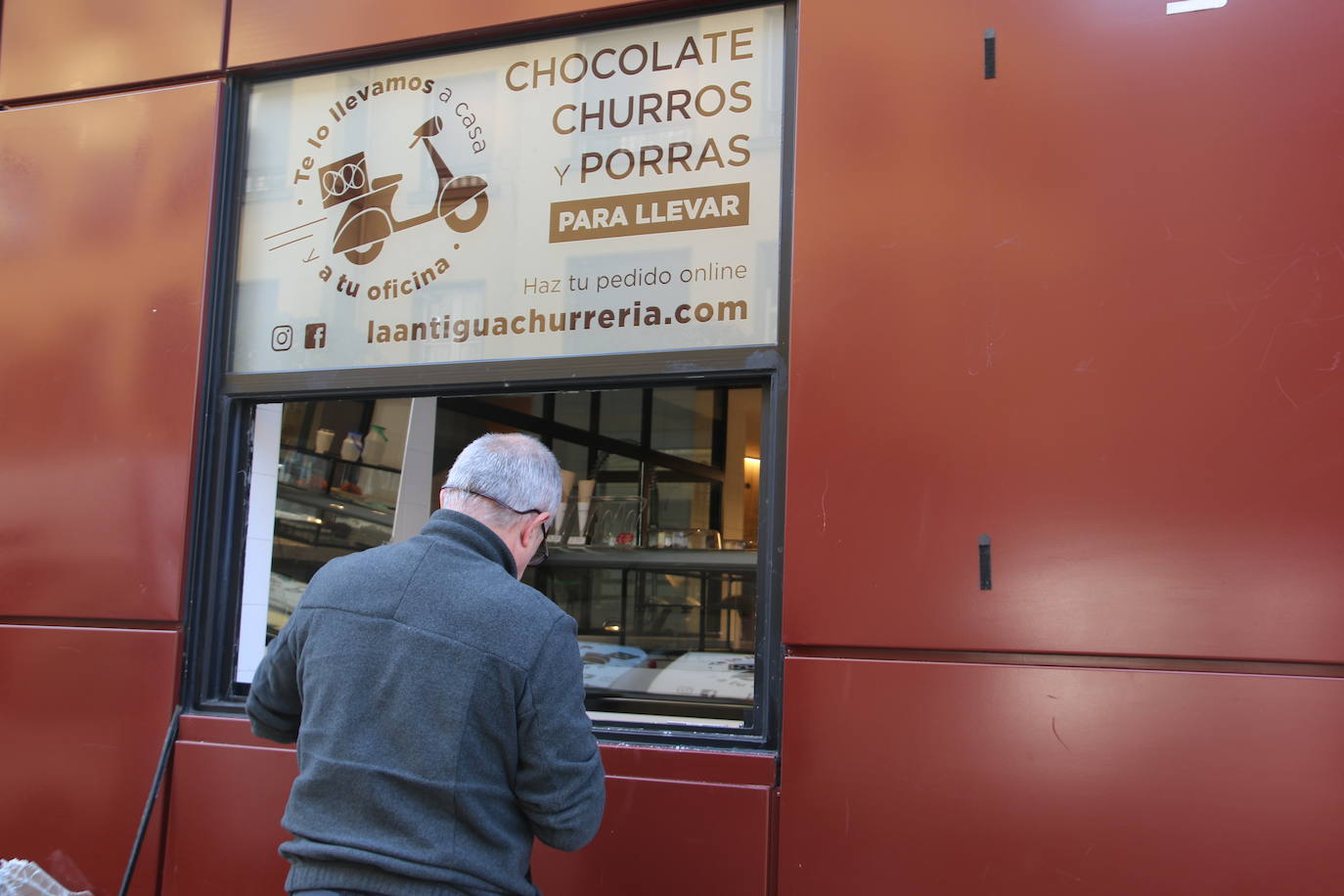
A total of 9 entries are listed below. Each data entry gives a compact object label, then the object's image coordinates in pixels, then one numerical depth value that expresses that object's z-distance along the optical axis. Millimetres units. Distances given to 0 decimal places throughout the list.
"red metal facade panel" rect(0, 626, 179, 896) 3193
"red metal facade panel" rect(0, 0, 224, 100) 3428
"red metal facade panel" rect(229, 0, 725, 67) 3094
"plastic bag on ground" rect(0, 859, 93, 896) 3156
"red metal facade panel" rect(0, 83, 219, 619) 3307
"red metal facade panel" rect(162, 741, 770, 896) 2553
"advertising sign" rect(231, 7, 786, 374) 2865
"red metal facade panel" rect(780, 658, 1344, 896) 2174
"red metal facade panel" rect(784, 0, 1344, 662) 2256
